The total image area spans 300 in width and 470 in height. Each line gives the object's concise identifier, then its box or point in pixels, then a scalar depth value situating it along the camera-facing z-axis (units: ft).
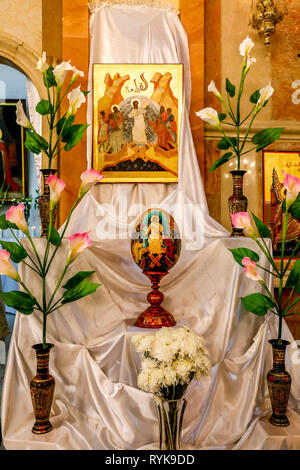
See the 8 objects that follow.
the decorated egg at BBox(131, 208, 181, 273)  7.48
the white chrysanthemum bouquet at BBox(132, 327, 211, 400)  5.24
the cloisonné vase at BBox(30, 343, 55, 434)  6.23
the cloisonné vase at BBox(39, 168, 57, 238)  7.94
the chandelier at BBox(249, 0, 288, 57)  12.11
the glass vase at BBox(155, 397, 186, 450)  5.47
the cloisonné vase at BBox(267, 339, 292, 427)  6.43
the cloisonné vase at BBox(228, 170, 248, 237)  8.46
